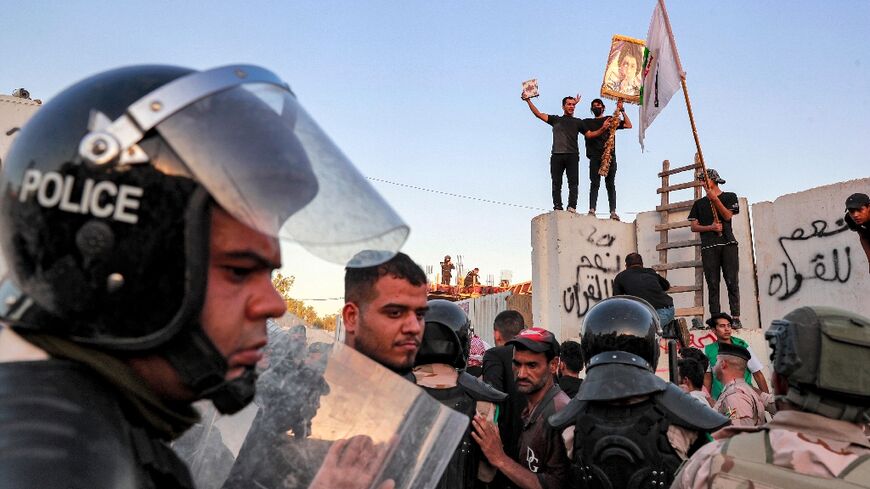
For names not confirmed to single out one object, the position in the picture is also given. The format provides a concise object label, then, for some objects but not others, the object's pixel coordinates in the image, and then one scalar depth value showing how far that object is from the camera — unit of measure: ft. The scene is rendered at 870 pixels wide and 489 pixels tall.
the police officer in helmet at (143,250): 3.37
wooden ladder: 39.45
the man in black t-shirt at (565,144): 38.73
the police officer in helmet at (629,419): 9.68
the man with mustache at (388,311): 10.19
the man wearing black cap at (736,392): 17.75
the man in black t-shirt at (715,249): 34.12
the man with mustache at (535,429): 11.14
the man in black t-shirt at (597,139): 39.04
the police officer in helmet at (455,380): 11.11
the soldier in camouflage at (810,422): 7.36
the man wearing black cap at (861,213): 23.08
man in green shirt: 22.81
